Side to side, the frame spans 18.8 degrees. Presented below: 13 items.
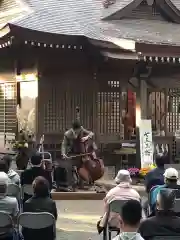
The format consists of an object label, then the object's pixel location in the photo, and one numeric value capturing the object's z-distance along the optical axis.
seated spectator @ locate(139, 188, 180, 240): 5.46
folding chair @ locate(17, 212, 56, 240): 6.13
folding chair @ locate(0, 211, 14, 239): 6.14
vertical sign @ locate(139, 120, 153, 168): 14.09
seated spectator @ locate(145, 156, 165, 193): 8.26
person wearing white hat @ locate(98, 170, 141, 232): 6.96
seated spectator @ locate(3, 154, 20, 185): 8.18
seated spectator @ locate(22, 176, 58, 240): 6.71
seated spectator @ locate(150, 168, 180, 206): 7.21
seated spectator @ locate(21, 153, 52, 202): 8.70
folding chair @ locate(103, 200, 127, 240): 6.82
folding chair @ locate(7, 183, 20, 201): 7.58
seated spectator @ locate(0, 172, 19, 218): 6.60
